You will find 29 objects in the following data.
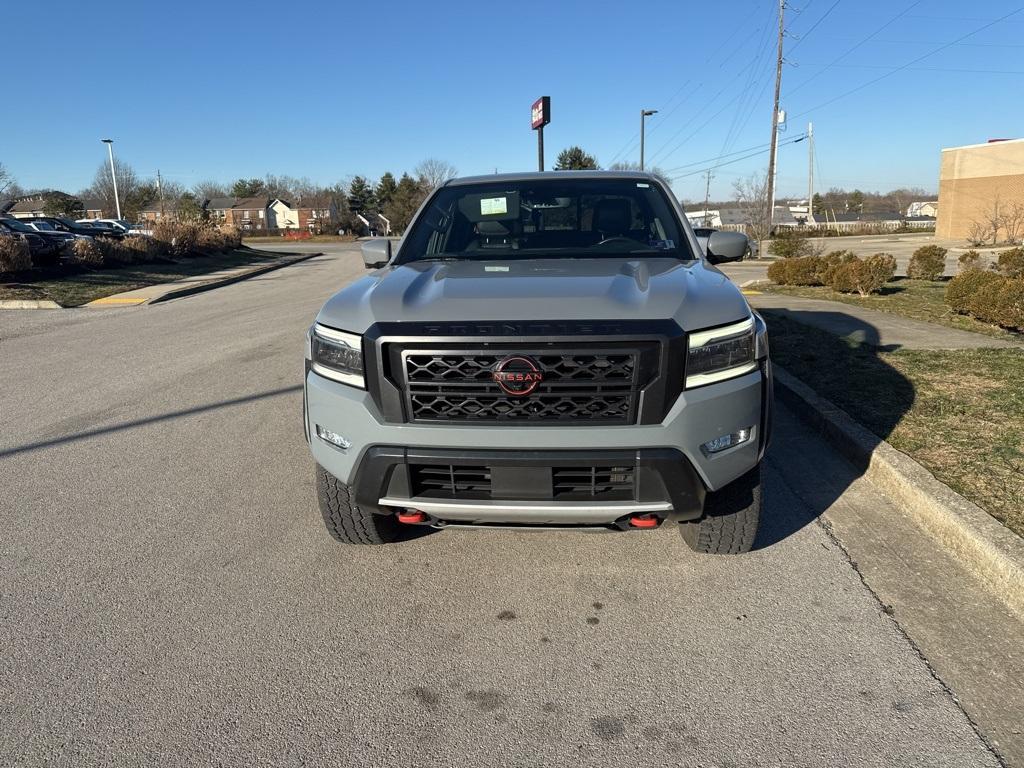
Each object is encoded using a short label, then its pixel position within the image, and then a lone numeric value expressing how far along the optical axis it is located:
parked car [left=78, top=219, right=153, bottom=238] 43.67
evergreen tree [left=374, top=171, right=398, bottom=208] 99.31
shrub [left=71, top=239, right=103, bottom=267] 19.78
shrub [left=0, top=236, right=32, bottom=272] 16.41
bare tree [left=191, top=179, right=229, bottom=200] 115.23
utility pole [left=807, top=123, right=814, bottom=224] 72.88
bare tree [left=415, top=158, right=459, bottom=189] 81.19
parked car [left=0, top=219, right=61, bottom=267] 18.27
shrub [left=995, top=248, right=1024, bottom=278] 12.12
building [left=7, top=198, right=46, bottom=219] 86.62
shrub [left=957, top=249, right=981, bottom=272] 14.54
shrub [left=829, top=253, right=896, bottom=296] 11.77
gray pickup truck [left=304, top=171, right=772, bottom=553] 2.83
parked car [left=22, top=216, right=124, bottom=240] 35.11
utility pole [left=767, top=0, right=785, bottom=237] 35.22
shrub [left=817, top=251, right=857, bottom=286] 12.88
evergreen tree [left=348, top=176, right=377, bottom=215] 104.88
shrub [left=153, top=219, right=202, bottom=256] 26.86
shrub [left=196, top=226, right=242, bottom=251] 30.34
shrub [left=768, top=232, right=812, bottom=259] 20.53
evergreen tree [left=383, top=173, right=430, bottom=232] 80.04
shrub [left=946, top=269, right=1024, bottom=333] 8.05
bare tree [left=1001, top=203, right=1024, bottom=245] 35.56
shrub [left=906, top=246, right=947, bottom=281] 14.24
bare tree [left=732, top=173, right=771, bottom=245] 33.56
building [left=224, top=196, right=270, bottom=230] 104.38
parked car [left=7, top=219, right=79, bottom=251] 19.48
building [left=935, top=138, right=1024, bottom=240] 37.91
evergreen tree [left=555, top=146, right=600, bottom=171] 59.16
